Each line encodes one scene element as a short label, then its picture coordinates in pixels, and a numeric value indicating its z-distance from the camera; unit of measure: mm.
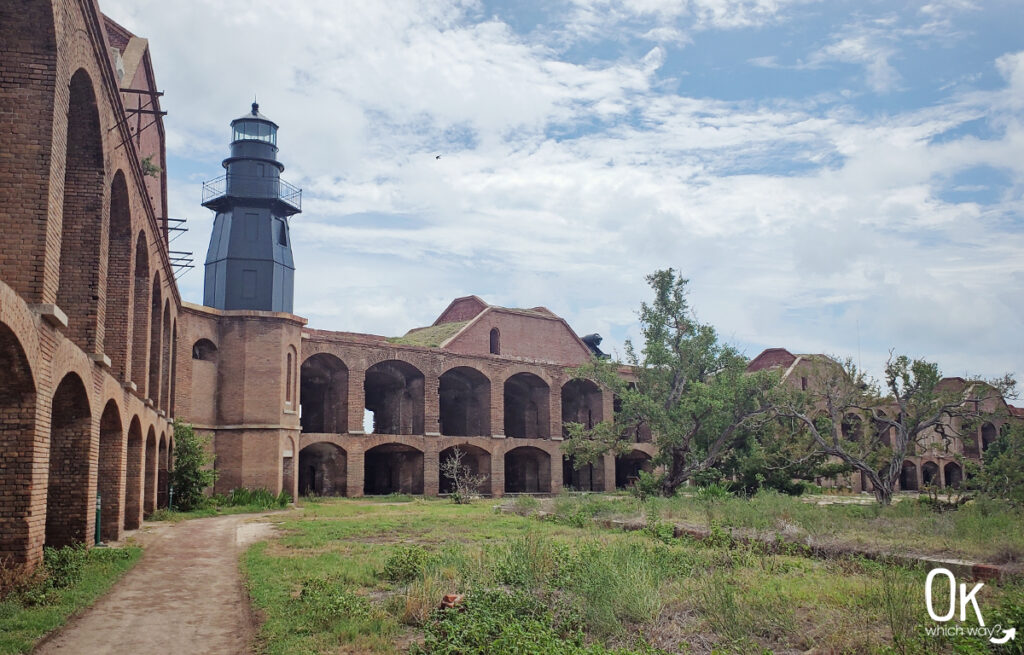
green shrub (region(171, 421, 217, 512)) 19219
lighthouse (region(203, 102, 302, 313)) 25891
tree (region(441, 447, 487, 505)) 24688
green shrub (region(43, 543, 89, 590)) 7956
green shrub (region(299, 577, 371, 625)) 6680
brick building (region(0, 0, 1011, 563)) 7738
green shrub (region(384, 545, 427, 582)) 8641
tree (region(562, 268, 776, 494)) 20891
